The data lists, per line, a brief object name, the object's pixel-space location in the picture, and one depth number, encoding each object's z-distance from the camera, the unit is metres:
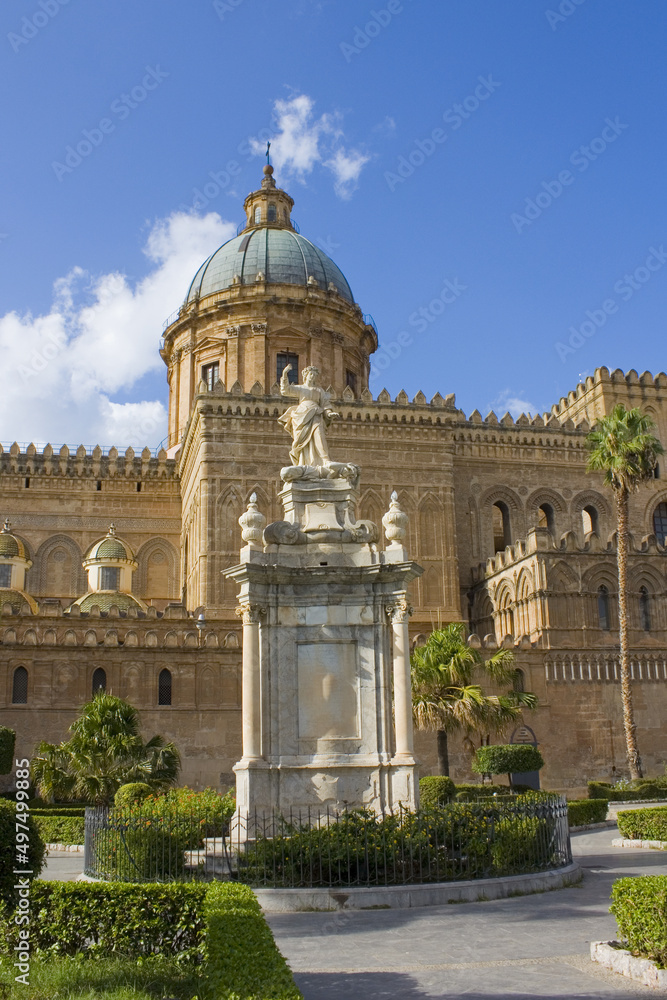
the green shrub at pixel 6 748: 26.66
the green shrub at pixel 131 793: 19.22
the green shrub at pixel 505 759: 25.95
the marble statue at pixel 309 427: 15.64
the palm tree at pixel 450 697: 26.17
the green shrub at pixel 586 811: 23.22
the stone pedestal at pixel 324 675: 13.66
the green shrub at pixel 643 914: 8.05
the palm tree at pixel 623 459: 31.70
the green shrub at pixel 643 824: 18.78
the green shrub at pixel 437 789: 21.31
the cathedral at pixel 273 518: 32.06
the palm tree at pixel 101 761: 21.97
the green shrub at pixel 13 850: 8.84
